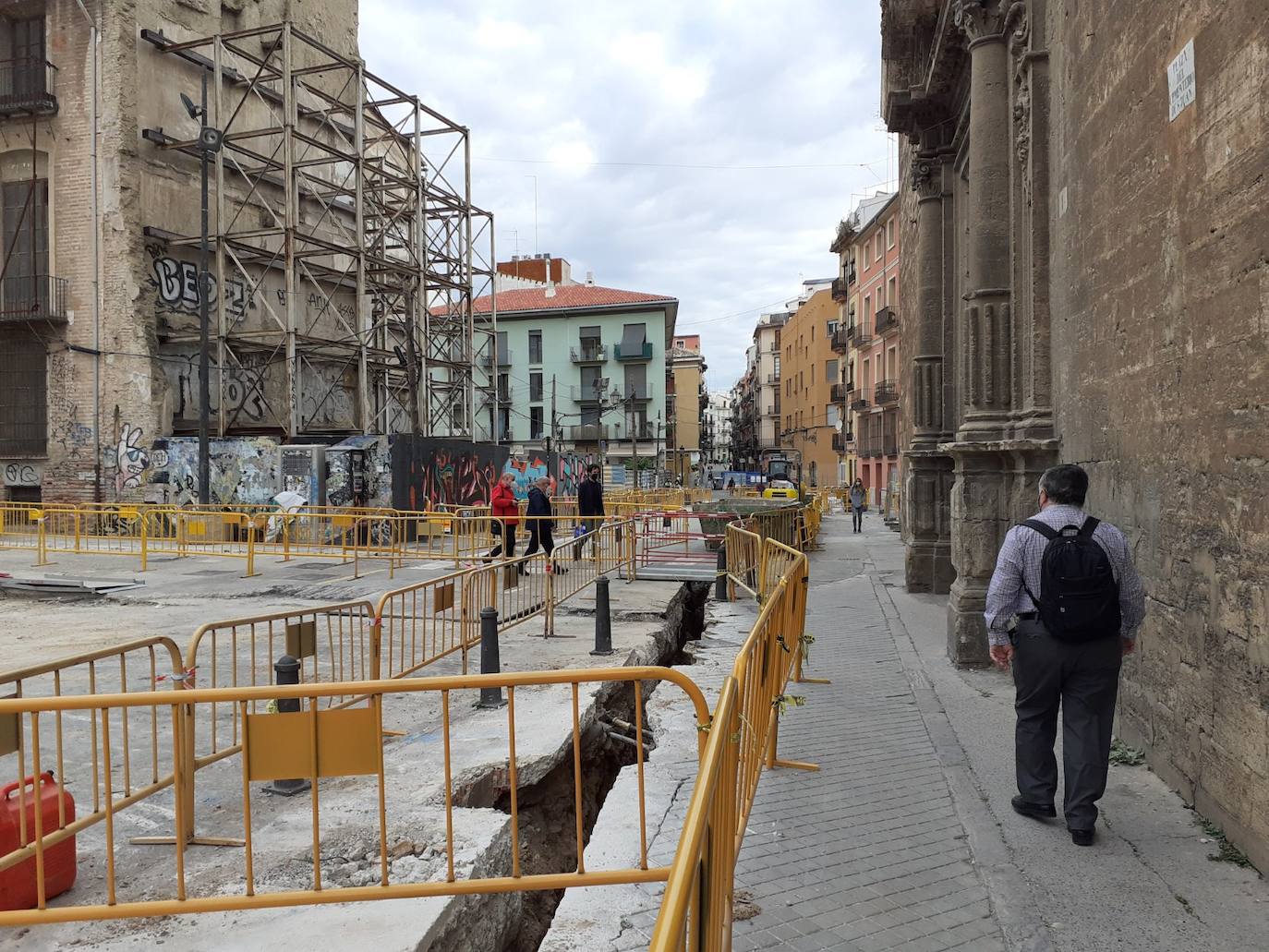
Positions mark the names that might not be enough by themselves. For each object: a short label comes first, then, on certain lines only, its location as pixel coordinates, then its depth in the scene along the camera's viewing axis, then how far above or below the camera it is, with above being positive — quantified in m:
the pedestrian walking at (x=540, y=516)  13.64 -0.67
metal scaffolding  23.80 +7.15
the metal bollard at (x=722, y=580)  12.02 -1.52
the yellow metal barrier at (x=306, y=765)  2.96 -1.06
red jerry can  3.24 -1.48
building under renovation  22.48 +6.42
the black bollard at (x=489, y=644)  6.81 -1.33
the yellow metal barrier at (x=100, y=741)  3.30 -1.62
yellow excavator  42.59 +0.33
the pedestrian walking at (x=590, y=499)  16.59 -0.47
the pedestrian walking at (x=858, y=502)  27.44 -1.04
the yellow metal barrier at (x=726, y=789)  1.74 -0.96
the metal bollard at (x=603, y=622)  8.48 -1.47
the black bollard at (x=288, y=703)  4.55 -1.22
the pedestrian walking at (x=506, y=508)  13.61 -0.52
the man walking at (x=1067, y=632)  3.84 -0.75
